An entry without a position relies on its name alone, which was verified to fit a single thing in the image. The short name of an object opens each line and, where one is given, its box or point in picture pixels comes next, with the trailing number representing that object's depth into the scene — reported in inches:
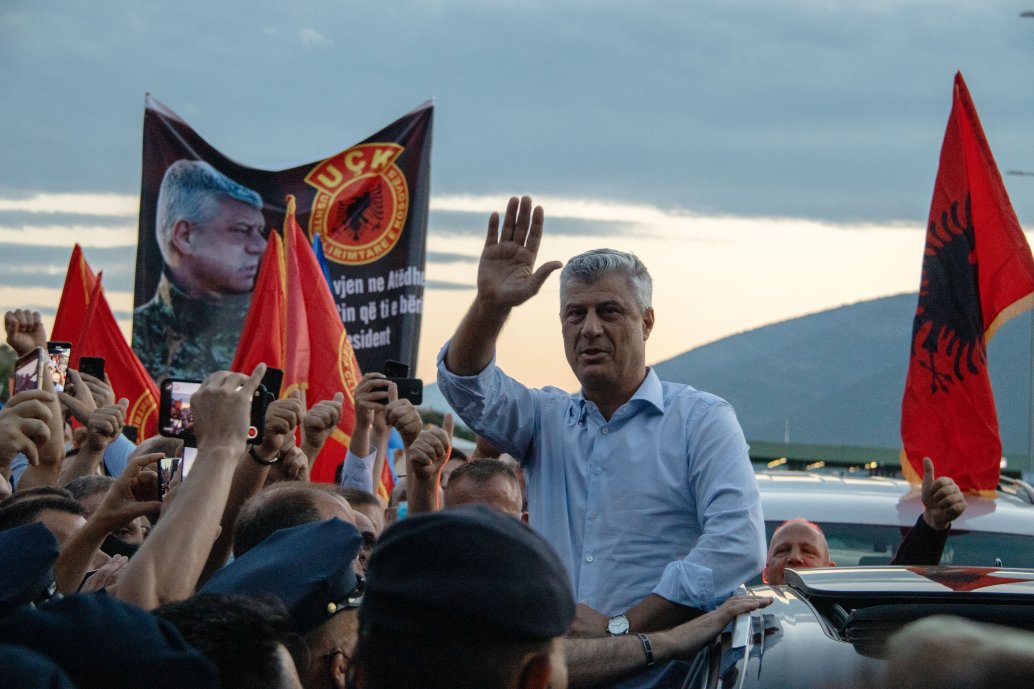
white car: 239.7
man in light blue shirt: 144.2
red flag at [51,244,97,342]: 435.5
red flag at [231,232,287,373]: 384.8
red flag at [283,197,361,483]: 356.2
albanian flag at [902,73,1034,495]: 298.7
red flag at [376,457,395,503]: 304.5
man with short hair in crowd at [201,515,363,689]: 96.0
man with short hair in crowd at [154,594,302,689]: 79.5
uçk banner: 521.3
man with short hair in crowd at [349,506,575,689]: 67.7
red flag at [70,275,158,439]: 389.1
